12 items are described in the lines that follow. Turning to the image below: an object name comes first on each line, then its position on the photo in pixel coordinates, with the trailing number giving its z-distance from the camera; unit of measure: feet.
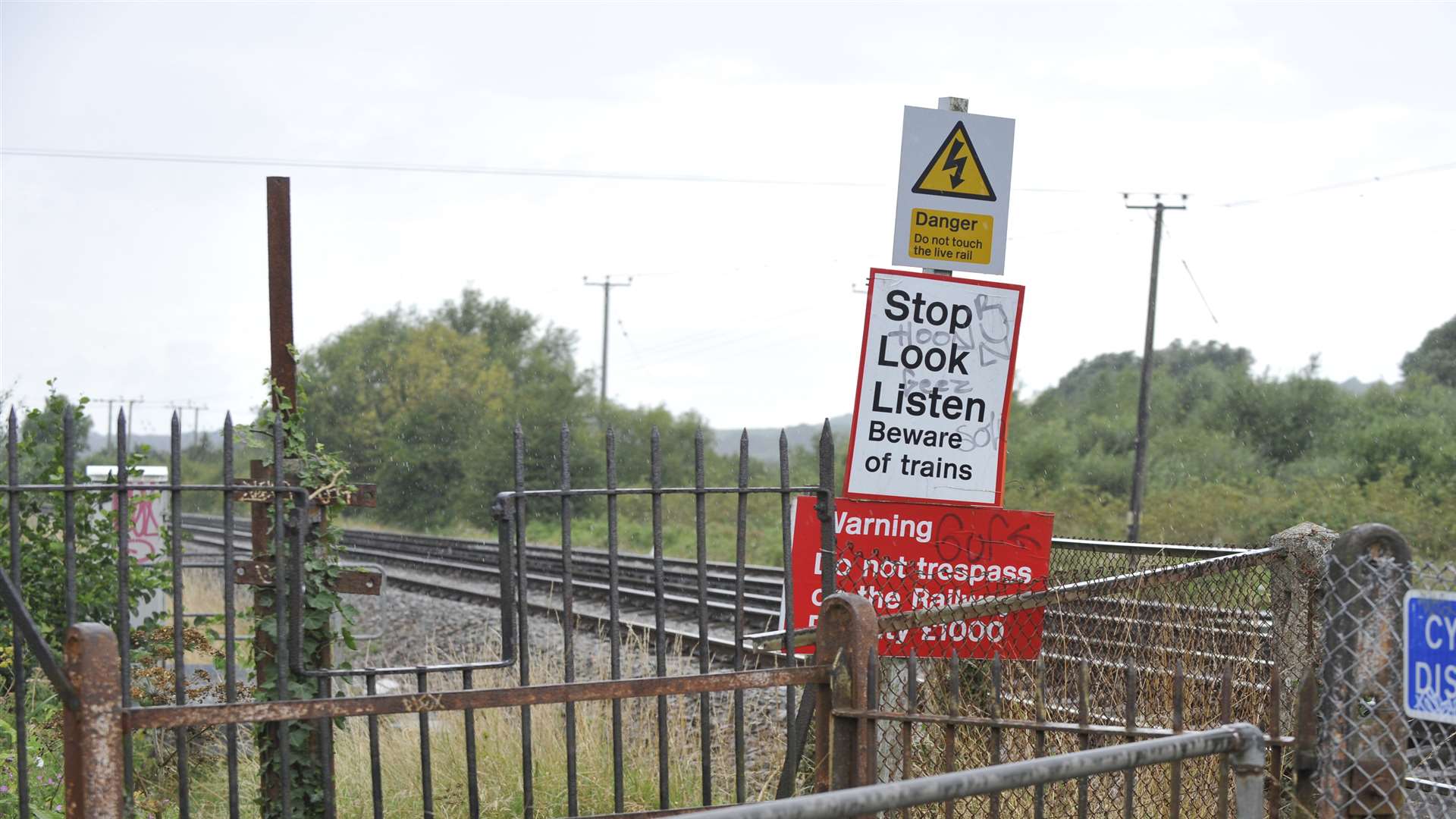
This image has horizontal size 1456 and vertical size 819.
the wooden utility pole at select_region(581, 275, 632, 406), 371.35
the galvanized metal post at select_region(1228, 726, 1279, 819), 21.39
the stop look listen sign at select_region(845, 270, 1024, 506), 39.24
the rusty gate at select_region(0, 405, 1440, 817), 25.85
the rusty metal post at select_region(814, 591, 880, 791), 29.66
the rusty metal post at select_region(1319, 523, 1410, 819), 22.48
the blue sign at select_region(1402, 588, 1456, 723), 21.71
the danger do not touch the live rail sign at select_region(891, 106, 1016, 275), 40.52
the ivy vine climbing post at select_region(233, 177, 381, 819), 36.06
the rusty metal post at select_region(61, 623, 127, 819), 24.67
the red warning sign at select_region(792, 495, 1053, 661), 38.52
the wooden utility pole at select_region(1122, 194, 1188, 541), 201.16
